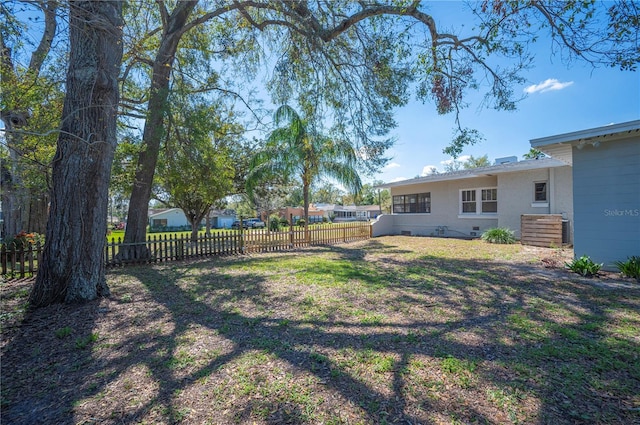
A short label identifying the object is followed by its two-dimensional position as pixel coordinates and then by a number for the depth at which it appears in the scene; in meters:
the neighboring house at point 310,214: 48.61
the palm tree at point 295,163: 13.27
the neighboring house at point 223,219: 54.19
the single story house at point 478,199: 12.47
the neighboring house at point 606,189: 6.79
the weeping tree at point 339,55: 6.88
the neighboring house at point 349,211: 59.24
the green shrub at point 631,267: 6.52
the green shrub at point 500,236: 13.10
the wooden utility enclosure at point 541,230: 11.34
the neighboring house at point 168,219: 50.22
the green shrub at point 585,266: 6.96
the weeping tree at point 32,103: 6.40
